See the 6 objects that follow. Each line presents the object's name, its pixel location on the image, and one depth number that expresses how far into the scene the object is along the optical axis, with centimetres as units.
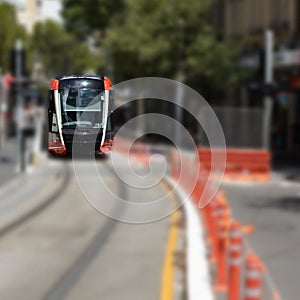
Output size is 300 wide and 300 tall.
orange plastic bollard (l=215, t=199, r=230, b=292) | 2544
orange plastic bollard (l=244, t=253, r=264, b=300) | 1527
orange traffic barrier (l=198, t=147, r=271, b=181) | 4841
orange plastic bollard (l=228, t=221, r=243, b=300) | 1944
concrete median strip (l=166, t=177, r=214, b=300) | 2147
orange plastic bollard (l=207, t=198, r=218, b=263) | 2897
